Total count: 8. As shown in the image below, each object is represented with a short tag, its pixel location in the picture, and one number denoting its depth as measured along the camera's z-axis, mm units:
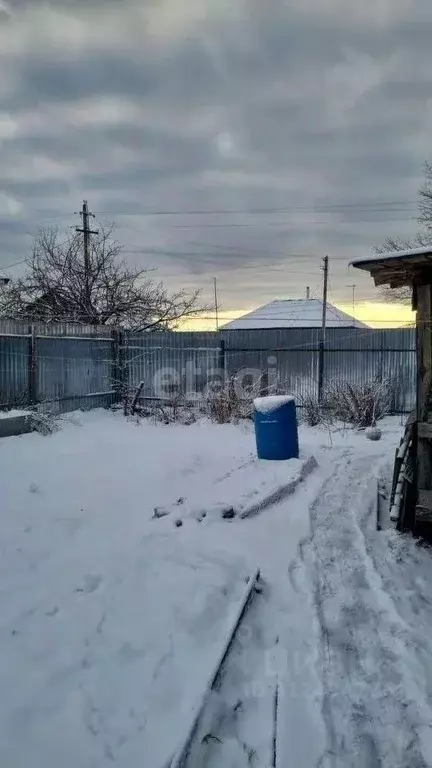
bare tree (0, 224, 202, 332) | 19188
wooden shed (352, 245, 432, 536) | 5168
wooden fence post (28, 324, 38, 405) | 11539
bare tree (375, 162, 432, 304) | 22922
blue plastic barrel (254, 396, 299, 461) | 7836
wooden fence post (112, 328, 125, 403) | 14656
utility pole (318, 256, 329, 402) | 13305
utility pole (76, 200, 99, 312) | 19281
